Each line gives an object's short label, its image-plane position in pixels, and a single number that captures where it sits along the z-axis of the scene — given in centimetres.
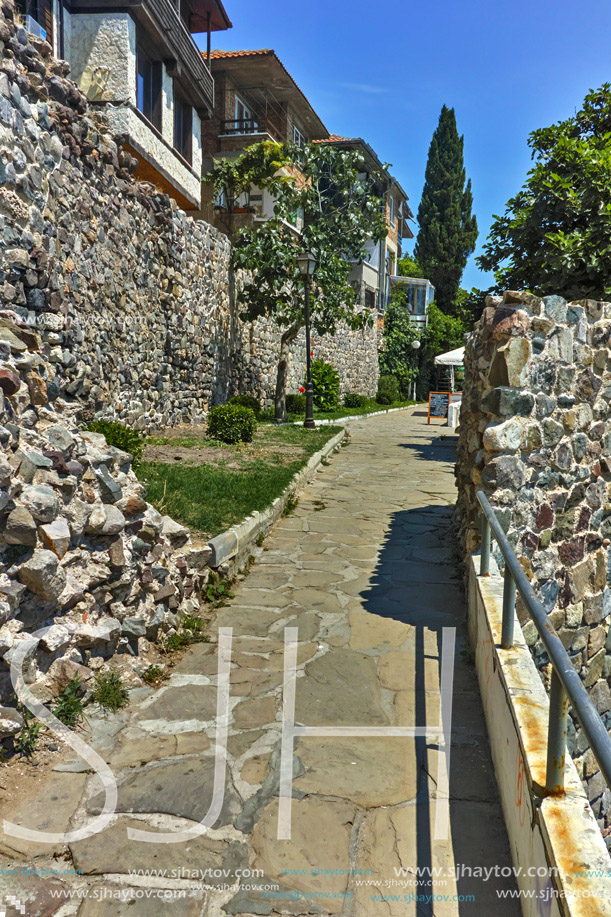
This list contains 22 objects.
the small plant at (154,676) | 408
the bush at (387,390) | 3238
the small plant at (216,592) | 545
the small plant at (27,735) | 316
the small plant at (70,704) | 343
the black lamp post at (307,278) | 1534
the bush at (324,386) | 2289
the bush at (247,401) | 1558
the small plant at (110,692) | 371
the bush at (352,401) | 2692
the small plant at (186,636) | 455
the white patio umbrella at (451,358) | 2236
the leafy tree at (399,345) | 3689
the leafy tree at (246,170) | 1900
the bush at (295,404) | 2055
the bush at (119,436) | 757
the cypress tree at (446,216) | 4531
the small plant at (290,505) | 839
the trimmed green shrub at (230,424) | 1167
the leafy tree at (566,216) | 924
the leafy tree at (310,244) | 1609
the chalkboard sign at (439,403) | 2192
